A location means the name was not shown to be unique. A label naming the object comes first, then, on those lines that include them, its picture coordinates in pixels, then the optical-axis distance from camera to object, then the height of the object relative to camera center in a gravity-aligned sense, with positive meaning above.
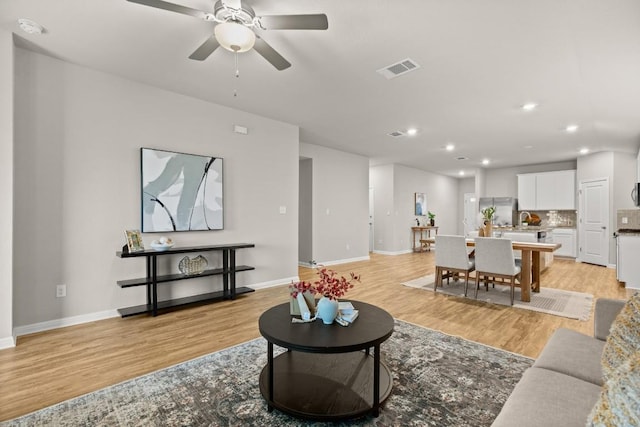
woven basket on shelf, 3.88 -0.70
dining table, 4.04 -0.62
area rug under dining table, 3.70 -1.22
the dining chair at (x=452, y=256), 4.25 -0.66
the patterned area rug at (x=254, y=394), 1.72 -1.18
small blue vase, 1.94 -0.64
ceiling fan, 1.98 +1.29
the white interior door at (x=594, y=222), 7.09 -0.29
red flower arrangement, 1.93 -0.49
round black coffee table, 1.67 -1.10
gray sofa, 1.10 -0.75
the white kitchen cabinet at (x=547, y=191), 8.22 +0.55
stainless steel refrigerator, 9.26 +0.00
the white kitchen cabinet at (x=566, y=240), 8.02 -0.80
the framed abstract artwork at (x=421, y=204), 9.89 +0.22
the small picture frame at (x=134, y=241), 3.37 -0.33
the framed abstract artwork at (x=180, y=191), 3.67 +0.26
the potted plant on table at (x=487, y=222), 4.89 -0.19
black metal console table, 3.40 -0.81
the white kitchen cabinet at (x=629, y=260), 4.82 -0.81
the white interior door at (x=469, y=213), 11.58 -0.11
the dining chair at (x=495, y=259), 3.87 -0.64
